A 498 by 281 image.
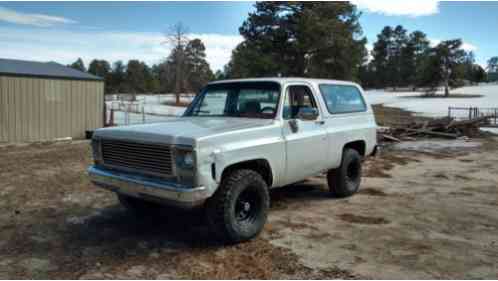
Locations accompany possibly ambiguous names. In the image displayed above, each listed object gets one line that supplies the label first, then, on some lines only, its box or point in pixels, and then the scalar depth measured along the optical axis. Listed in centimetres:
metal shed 1277
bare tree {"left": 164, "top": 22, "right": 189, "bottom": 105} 5355
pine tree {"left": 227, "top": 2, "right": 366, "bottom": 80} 2536
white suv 377
